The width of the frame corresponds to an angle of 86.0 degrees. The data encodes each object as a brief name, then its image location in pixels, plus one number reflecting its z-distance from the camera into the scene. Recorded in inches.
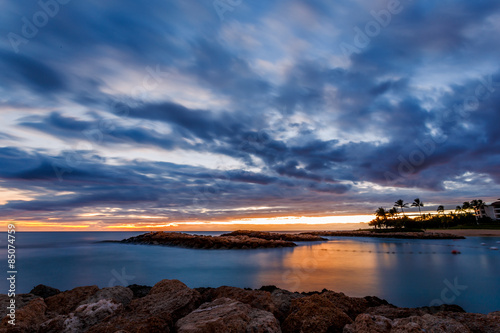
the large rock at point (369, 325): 216.7
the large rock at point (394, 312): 282.2
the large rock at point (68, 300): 342.6
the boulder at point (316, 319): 238.1
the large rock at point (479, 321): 237.6
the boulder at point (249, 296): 288.8
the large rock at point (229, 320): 211.2
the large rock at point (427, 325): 207.9
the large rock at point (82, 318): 268.5
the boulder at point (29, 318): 260.7
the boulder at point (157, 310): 229.9
